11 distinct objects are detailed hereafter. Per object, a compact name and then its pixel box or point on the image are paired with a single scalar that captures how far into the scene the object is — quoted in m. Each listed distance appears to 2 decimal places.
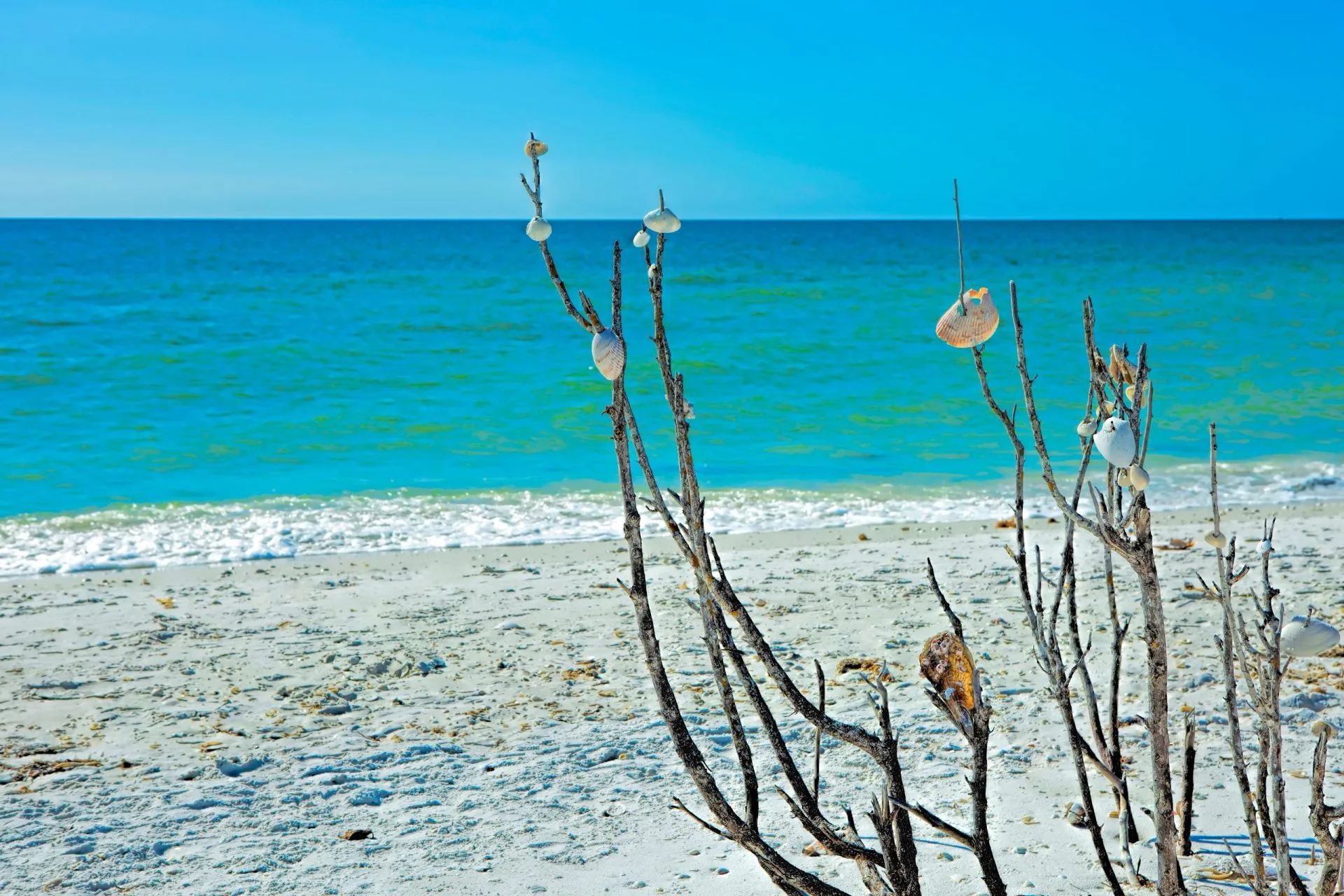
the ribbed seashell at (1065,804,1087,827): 2.63
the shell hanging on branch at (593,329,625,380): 1.29
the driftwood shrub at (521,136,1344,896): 1.36
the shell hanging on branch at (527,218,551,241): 1.35
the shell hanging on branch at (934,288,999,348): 1.54
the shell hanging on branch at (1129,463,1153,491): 1.40
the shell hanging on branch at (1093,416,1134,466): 1.39
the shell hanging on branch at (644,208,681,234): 1.33
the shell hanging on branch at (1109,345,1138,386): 1.49
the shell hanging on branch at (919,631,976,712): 1.33
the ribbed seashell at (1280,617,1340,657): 1.43
